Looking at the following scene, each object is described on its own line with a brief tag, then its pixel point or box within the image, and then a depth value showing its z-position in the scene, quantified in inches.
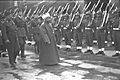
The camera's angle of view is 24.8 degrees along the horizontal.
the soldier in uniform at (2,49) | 454.3
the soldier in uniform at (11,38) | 361.4
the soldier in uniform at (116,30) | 398.9
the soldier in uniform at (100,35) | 430.7
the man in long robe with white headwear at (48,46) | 364.2
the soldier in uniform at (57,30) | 533.3
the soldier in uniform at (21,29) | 420.9
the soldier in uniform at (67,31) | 498.0
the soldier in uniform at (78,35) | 464.9
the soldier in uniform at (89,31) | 449.7
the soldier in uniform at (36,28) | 368.6
